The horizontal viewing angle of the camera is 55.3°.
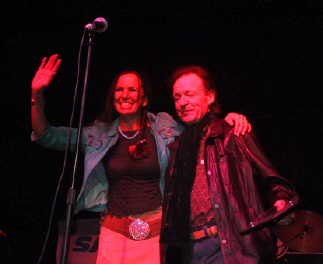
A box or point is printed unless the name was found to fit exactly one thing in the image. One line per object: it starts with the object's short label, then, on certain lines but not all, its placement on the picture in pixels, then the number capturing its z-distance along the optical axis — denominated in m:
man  1.64
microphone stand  1.45
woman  2.02
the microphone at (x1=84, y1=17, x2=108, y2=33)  1.87
